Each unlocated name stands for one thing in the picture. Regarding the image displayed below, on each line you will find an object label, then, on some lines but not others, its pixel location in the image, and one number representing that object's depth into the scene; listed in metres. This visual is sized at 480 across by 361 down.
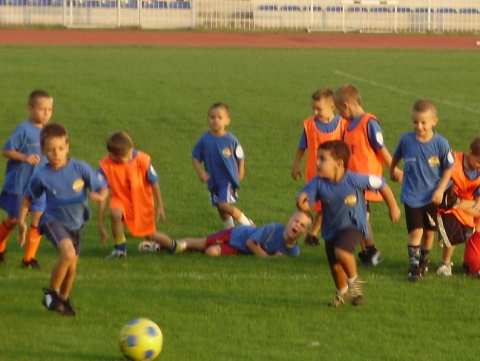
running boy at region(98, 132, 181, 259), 20.53
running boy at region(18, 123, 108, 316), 16.36
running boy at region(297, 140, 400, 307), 16.72
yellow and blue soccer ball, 14.17
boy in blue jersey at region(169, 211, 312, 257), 20.41
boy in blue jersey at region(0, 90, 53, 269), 19.28
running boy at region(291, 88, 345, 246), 21.30
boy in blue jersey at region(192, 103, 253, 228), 22.56
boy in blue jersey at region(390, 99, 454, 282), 18.70
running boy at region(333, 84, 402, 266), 20.50
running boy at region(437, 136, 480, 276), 19.37
